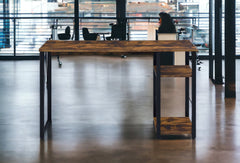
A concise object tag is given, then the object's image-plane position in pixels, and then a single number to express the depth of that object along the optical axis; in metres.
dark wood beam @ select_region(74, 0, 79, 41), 11.45
